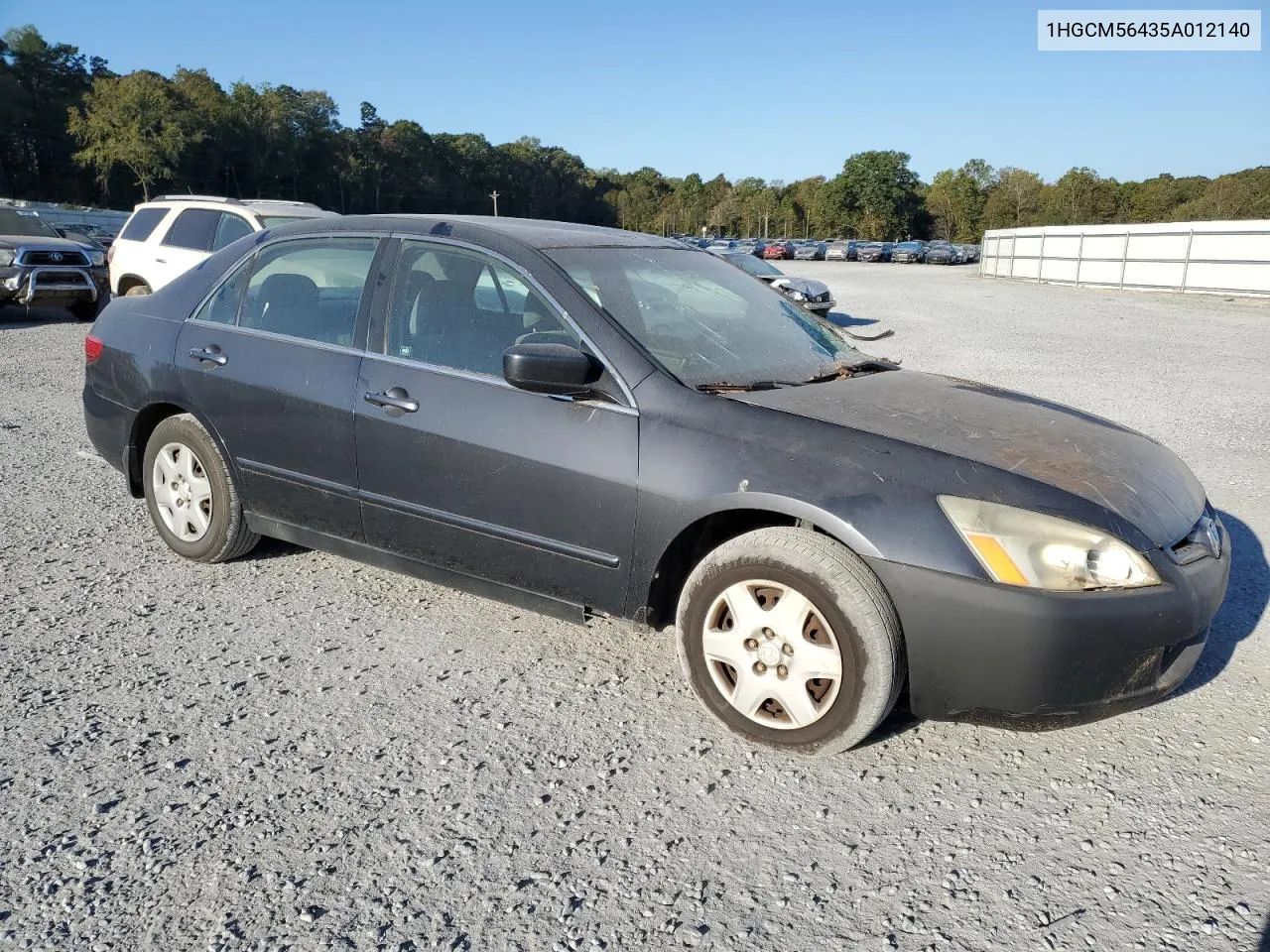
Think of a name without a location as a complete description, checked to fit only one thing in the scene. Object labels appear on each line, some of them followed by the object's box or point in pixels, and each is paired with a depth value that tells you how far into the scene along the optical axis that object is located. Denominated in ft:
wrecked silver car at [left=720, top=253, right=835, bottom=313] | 49.03
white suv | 34.37
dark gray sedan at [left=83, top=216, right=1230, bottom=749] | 8.98
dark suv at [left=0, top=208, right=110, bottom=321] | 45.03
